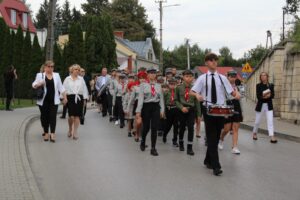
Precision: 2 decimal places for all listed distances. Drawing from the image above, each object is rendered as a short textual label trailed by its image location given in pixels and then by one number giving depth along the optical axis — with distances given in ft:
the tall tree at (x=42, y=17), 382.83
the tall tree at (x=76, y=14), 354.74
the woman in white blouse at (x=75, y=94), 44.21
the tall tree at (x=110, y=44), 163.84
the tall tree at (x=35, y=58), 119.75
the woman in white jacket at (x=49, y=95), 42.52
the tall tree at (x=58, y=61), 126.67
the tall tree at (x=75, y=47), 131.75
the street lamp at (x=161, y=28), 177.04
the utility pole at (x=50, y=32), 82.33
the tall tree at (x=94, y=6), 317.22
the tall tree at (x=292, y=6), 98.44
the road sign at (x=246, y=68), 111.92
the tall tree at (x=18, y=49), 121.39
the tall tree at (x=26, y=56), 120.26
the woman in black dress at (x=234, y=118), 38.29
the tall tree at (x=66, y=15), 355.97
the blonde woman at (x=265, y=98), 46.13
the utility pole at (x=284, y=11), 109.40
